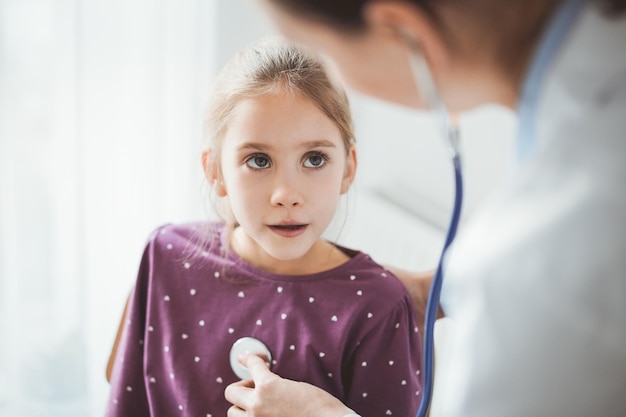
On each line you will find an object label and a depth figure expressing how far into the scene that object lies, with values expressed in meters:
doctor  0.66
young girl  1.08
